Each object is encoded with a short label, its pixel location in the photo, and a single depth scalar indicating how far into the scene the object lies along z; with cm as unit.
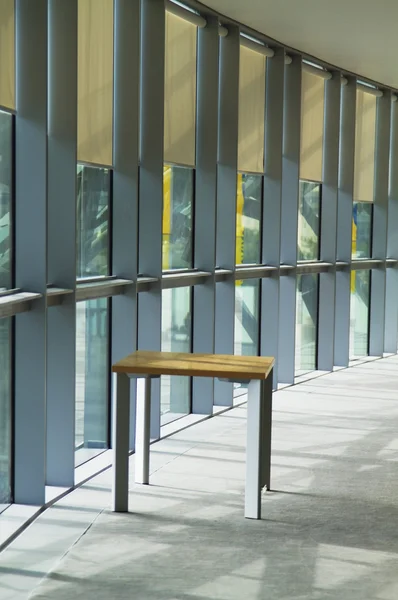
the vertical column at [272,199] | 1048
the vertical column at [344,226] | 1261
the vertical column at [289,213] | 1095
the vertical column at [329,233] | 1212
